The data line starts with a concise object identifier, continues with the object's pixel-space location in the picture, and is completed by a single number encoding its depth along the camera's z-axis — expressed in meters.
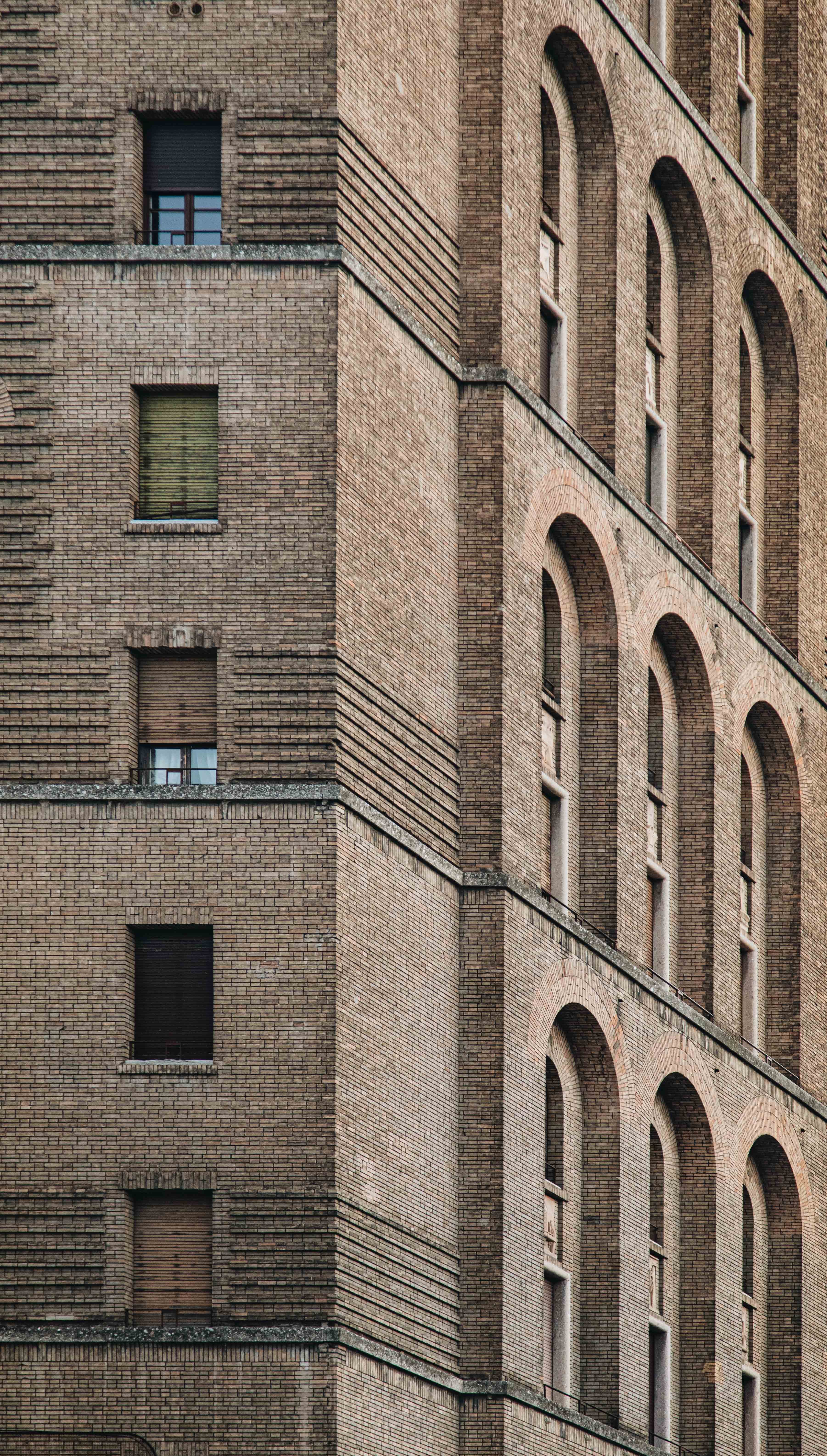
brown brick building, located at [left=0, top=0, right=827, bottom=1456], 47.66
